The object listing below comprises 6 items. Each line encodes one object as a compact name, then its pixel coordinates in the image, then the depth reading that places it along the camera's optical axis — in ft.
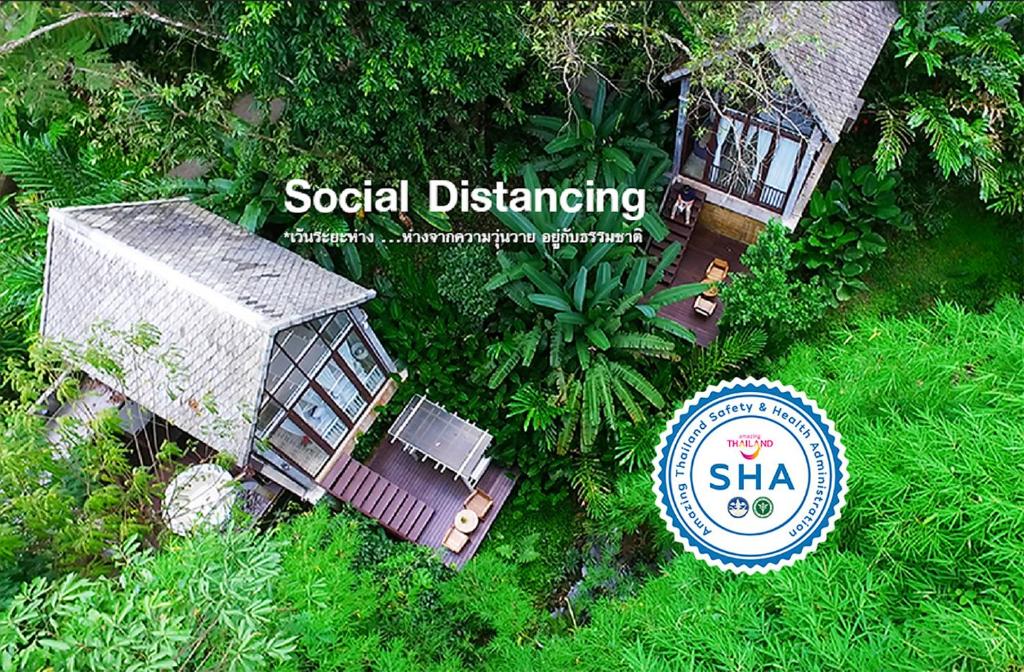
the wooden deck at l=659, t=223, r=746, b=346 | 37.70
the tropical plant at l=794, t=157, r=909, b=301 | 36.40
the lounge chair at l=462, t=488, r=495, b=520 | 35.50
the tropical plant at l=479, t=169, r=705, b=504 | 33.65
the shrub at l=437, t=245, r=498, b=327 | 35.09
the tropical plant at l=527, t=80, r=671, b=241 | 36.35
